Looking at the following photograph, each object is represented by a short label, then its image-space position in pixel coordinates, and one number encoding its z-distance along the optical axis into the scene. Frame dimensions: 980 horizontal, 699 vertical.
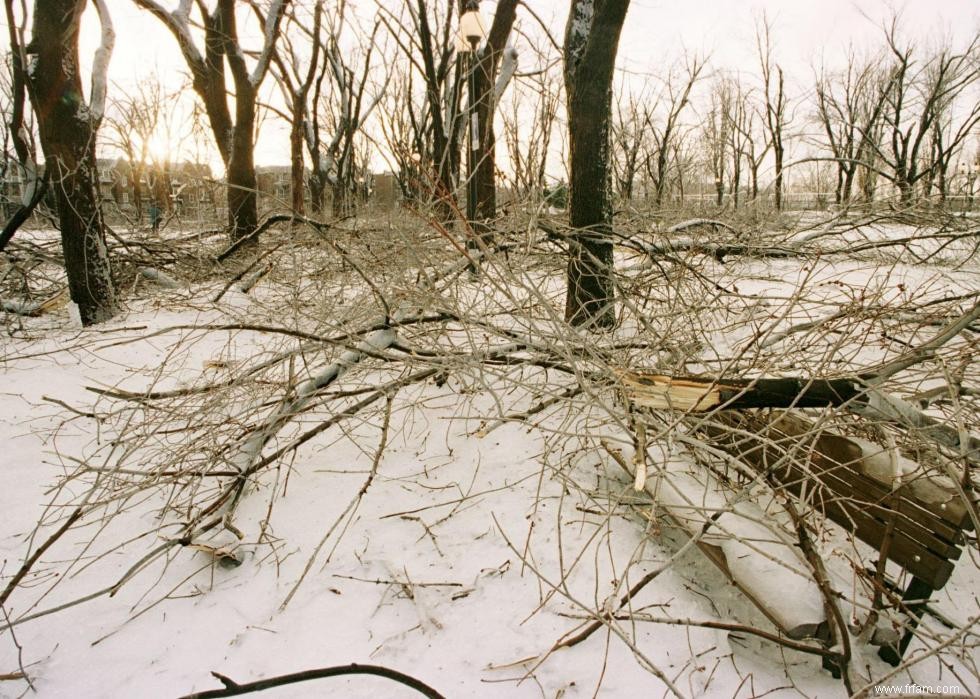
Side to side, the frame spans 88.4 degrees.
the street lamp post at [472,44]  6.43
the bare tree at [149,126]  21.63
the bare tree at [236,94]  7.13
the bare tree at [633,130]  16.57
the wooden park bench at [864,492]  1.61
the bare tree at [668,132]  21.06
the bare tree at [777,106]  23.90
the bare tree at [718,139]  26.95
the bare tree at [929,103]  17.69
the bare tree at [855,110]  21.73
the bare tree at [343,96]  14.49
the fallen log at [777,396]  1.78
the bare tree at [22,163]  4.38
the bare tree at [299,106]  10.99
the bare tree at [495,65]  6.69
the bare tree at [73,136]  4.27
